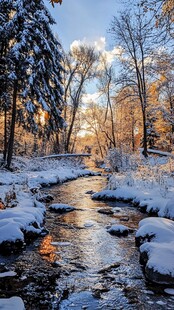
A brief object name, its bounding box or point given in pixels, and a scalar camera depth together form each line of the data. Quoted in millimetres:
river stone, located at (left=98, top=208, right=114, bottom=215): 9056
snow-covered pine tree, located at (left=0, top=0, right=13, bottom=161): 15430
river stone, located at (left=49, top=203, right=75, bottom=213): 9344
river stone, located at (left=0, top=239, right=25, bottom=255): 5699
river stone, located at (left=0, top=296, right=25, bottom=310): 3520
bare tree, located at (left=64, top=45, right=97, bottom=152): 31750
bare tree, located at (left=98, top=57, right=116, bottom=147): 31391
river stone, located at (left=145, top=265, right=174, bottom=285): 4332
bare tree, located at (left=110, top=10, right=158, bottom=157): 20203
